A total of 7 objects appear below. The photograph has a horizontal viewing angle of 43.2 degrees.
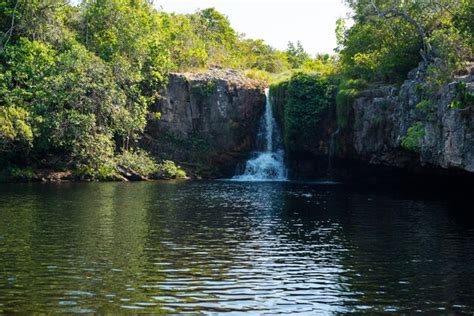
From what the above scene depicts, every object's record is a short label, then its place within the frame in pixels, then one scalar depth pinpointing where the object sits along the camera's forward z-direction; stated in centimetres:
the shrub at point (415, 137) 3669
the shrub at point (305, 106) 5491
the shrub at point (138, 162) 5481
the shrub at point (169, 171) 5691
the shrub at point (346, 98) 4981
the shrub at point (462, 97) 3013
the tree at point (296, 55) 8988
